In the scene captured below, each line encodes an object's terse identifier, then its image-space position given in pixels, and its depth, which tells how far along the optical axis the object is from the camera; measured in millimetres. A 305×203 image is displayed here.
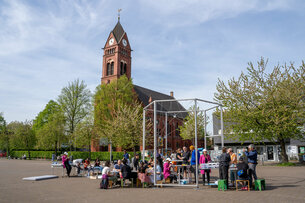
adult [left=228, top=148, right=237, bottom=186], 11443
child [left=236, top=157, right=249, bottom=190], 10648
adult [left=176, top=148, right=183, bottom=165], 13671
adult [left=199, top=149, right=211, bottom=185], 12109
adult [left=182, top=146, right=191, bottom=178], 13531
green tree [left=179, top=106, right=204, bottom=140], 38003
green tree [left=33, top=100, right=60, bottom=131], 61594
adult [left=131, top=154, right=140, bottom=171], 15230
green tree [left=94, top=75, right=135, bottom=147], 42125
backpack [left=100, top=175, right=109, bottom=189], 11750
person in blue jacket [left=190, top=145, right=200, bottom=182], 12612
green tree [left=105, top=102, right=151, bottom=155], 33312
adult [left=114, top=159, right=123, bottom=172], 12623
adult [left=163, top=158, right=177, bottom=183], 12977
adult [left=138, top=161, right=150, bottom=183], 12352
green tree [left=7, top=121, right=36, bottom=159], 50312
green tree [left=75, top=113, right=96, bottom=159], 39844
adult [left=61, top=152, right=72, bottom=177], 16503
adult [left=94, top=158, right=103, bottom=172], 17266
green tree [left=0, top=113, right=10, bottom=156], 56312
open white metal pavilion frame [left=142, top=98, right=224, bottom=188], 11457
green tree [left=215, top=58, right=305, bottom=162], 24375
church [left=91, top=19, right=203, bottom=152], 53062
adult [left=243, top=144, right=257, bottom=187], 11344
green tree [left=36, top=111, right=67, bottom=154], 44750
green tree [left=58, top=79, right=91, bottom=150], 46531
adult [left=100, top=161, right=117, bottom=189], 11773
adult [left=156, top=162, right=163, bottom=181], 13014
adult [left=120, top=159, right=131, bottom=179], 12281
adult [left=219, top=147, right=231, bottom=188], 11031
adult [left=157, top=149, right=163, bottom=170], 14841
